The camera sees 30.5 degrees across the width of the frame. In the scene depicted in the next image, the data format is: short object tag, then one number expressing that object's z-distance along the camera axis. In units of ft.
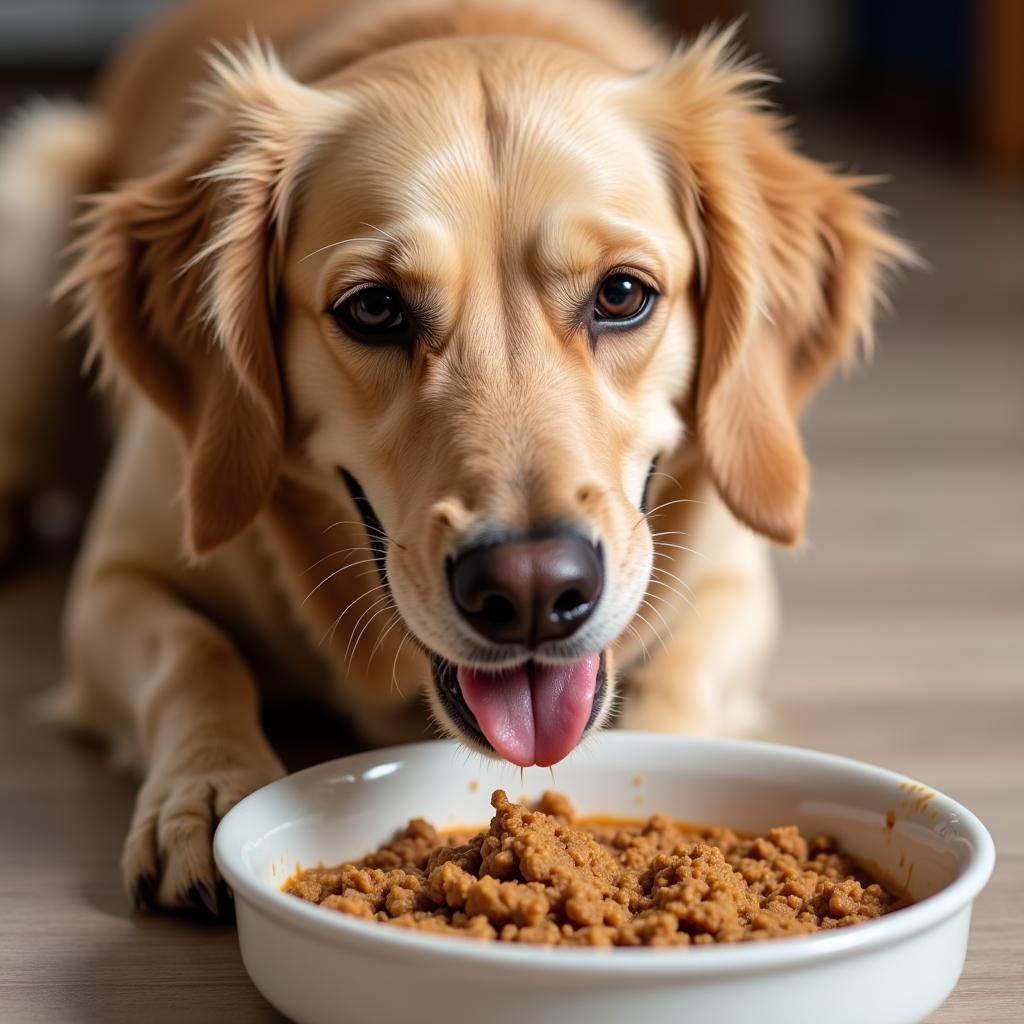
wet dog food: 1.56
